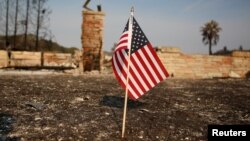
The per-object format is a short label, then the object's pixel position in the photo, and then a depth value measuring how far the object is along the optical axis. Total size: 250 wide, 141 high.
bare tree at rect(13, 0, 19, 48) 20.55
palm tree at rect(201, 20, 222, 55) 45.75
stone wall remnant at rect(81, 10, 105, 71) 10.90
